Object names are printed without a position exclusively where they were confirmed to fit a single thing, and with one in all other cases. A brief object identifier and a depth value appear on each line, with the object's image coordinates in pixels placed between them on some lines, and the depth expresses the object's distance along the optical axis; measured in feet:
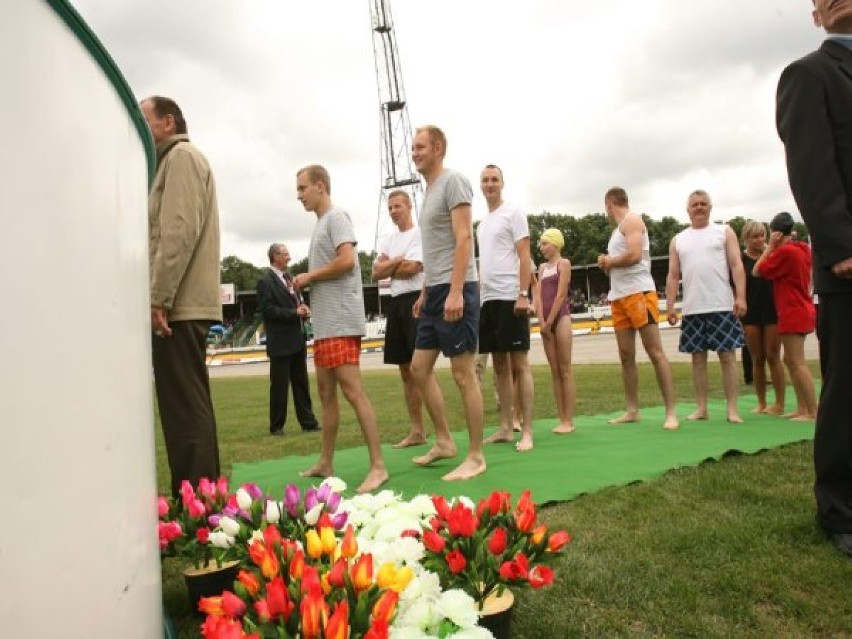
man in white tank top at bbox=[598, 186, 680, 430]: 18.66
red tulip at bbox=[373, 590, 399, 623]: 4.48
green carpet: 12.59
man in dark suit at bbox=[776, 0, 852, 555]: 8.44
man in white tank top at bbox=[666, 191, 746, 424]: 18.80
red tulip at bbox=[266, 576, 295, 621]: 4.51
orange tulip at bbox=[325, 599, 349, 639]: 4.18
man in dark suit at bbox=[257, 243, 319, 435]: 23.72
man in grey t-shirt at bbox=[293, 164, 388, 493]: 13.37
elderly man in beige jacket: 10.39
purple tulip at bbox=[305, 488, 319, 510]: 7.04
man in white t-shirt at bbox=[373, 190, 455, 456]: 17.84
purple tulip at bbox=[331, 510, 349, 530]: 6.51
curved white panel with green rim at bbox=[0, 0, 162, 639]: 3.27
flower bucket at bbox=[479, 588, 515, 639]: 5.74
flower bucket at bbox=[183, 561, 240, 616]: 7.53
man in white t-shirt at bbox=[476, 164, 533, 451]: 16.85
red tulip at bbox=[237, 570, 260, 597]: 5.03
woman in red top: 17.90
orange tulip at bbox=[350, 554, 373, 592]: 4.87
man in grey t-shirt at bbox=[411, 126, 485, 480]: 13.16
